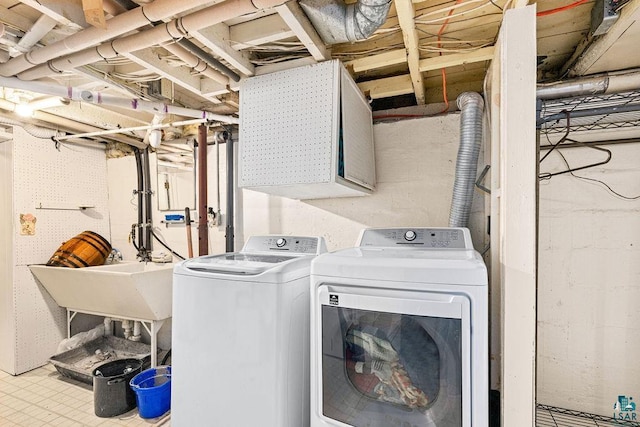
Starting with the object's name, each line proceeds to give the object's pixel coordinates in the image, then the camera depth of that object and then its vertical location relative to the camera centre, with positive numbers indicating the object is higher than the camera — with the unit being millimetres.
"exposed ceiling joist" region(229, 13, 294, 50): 1722 +951
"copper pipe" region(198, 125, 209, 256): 2859 +153
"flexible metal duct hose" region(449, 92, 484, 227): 2004 +322
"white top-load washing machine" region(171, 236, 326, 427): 1535 -667
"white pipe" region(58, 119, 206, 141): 2690 +712
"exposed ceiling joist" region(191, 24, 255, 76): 1659 +878
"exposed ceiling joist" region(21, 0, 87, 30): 1372 +877
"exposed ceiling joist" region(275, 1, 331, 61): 1472 +880
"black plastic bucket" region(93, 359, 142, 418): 2439 -1402
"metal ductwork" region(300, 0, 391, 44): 1425 +880
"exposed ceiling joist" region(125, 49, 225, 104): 1849 +864
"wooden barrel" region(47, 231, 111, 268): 3086 -421
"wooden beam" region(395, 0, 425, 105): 1437 +871
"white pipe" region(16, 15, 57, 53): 1604 +898
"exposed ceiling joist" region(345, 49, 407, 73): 1918 +896
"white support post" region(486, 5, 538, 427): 1295 -34
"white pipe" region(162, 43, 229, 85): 1782 +856
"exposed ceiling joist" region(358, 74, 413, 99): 2334 +885
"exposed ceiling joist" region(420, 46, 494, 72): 1883 +883
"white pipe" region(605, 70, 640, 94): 1740 +666
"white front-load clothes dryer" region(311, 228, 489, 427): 1207 -541
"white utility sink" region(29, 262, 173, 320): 2608 -691
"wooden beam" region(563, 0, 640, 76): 1393 +825
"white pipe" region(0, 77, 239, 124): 2012 +744
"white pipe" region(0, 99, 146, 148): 2734 +832
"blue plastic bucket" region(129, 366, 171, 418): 2391 -1364
